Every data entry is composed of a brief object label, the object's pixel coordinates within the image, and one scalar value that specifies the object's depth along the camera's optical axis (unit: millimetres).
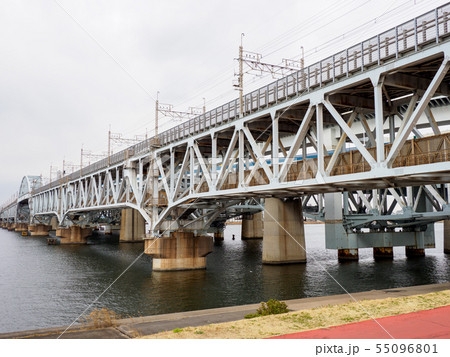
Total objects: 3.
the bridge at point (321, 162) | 21797
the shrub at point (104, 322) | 14094
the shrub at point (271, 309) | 14810
